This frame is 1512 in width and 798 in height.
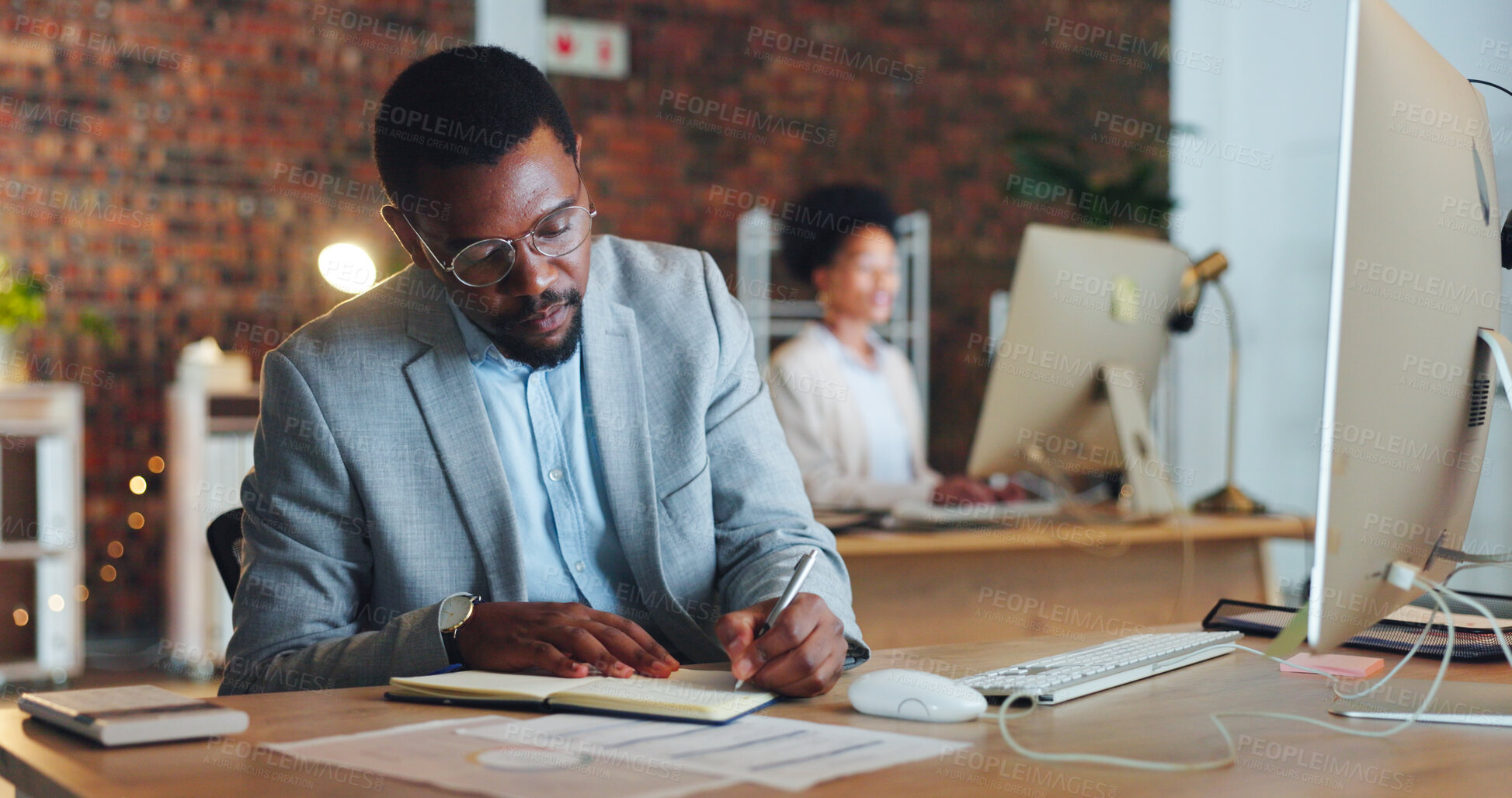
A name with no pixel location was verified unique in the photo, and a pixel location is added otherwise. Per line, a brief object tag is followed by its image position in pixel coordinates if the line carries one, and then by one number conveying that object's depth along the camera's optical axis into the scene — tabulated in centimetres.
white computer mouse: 94
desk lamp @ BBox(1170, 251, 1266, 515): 263
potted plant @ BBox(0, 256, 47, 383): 388
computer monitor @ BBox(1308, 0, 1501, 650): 77
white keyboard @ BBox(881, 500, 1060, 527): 250
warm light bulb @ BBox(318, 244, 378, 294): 441
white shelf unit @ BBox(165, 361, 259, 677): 407
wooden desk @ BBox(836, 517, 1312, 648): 237
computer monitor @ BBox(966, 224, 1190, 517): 233
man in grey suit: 131
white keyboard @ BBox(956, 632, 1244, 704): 102
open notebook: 95
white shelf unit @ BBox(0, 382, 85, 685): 387
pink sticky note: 116
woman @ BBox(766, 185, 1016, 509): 335
